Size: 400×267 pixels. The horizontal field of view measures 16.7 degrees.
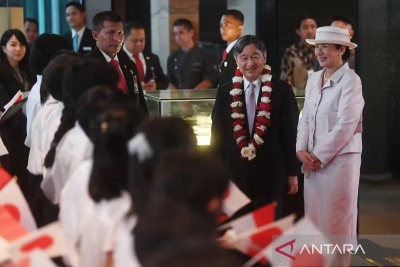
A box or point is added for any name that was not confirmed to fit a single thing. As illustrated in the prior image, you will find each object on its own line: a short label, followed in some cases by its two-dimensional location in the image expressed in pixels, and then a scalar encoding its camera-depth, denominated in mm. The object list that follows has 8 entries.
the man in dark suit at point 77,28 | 14707
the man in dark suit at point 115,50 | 9641
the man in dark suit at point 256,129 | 8473
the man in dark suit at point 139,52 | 14370
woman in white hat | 8326
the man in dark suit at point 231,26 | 13044
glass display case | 9489
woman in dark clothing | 10516
